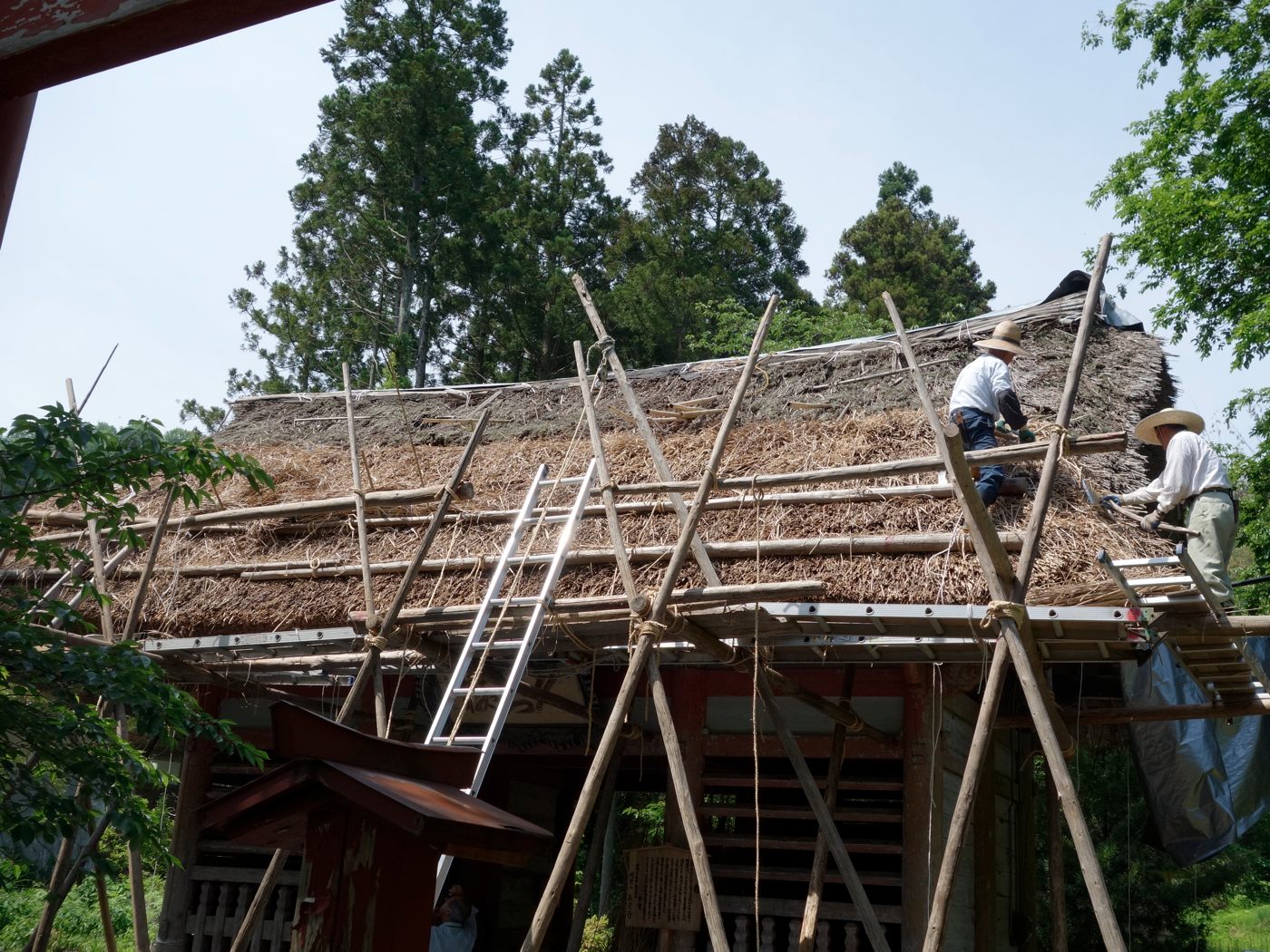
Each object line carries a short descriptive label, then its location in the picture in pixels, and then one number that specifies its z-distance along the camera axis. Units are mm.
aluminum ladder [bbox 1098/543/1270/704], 5039
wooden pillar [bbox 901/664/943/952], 6473
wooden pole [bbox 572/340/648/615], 5543
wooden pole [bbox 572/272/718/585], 6082
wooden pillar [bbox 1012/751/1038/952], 8148
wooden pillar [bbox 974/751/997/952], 7359
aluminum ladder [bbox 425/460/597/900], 5738
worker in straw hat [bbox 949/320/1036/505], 6152
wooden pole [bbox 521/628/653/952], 4930
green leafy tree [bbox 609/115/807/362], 22500
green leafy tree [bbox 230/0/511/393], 21469
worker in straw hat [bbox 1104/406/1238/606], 5855
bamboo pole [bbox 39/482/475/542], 7188
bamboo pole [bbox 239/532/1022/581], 5938
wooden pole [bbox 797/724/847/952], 5905
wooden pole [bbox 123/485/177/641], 7039
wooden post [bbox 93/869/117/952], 6594
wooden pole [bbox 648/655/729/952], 4941
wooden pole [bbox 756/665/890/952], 5637
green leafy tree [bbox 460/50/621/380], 22391
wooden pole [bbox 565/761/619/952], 6949
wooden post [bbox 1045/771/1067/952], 6816
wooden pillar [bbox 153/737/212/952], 8375
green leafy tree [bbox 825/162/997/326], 24562
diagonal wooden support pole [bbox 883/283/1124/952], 4305
